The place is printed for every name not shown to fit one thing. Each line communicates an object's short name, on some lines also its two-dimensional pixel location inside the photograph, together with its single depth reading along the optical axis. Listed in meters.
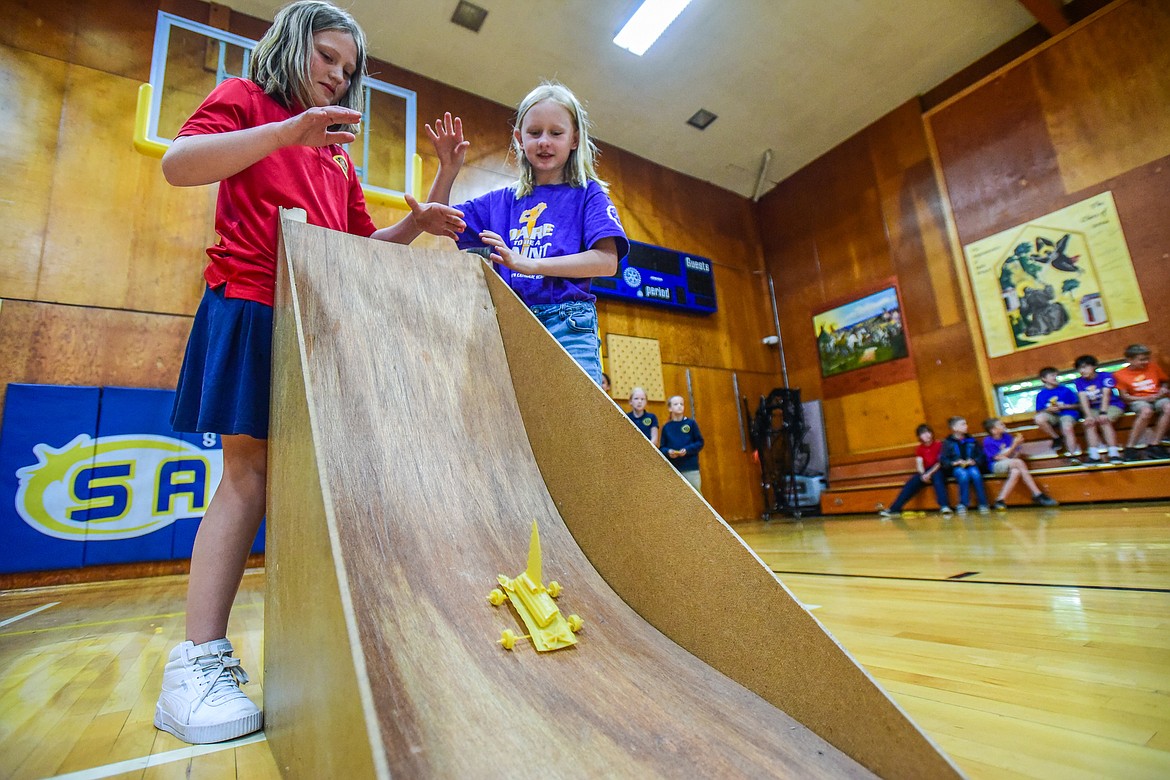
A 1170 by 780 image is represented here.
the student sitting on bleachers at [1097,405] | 3.63
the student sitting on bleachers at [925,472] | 4.23
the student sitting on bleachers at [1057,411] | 3.79
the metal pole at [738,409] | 5.59
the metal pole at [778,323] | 6.11
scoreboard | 5.02
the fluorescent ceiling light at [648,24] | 3.95
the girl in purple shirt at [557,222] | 1.03
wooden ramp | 0.39
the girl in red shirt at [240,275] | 0.71
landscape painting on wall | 5.09
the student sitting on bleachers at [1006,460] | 3.72
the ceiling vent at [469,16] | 3.89
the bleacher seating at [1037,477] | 3.35
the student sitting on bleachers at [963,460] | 4.00
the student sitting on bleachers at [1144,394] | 3.45
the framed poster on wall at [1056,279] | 3.88
